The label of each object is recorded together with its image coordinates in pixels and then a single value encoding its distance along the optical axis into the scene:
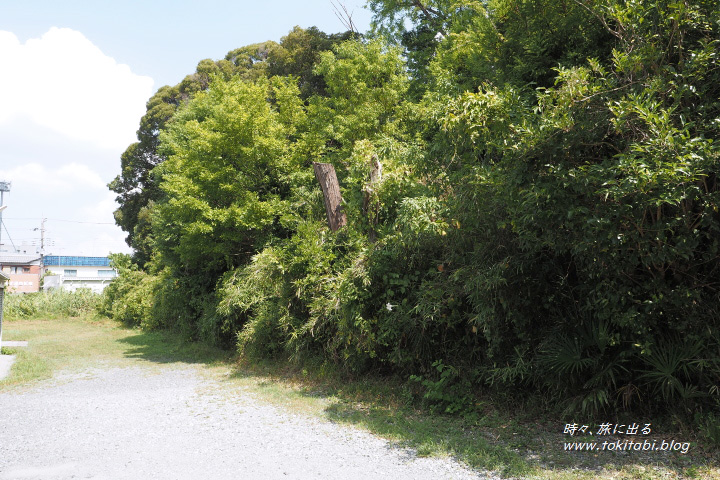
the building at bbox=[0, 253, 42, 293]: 45.84
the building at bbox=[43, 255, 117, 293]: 40.60
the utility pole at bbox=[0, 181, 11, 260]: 36.12
